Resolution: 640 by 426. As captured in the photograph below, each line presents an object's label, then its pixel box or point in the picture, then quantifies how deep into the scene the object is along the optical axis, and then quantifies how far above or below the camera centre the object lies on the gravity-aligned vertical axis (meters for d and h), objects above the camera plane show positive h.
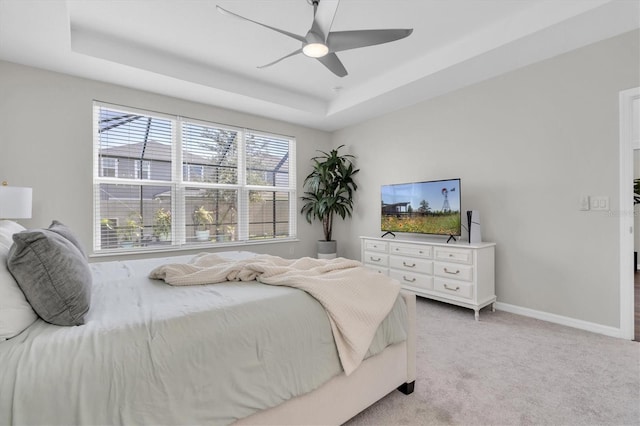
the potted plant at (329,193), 4.93 +0.35
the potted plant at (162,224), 3.88 -0.14
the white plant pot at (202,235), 4.20 -0.31
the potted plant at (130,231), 3.63 -0.22
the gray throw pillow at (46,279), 1.12 -0.25
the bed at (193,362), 0.89 -0.53
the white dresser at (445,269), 3.09 -0.65
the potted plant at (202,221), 4.19 -0.11
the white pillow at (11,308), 1.00 -0.33
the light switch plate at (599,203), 2.68 +0.09
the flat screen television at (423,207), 3.46 +0.07
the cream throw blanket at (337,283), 1.46 -0.39
